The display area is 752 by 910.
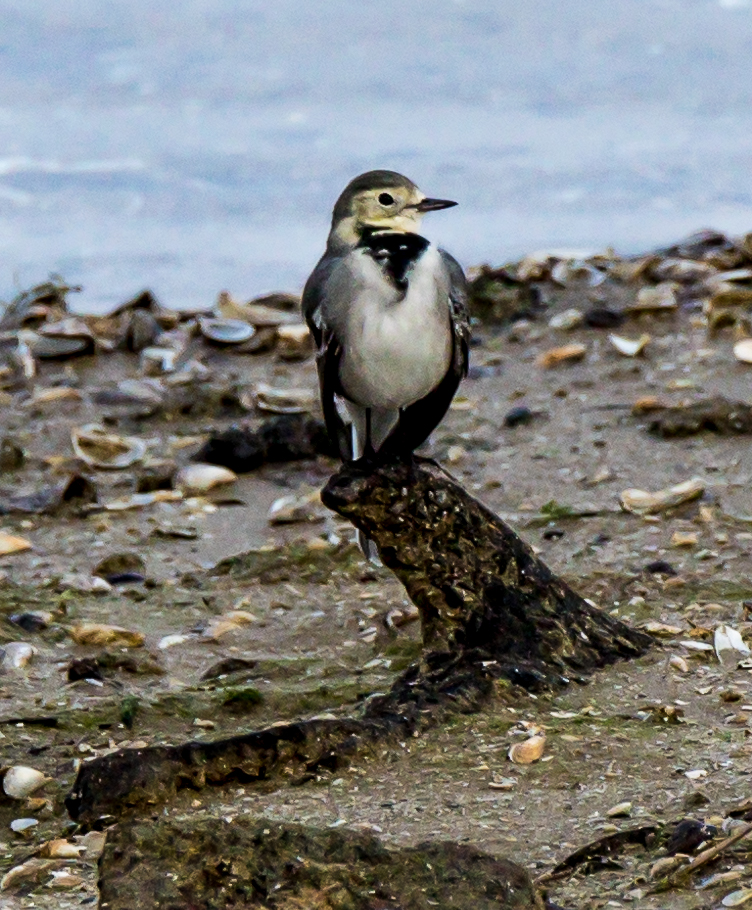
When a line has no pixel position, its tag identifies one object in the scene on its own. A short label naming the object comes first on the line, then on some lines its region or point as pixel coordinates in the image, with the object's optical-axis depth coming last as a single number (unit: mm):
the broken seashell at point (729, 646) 9219
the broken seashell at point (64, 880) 7209
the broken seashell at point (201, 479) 13242
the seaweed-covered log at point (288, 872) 6434
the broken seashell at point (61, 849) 7520
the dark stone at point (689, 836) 6969
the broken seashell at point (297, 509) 12523
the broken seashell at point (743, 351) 14395
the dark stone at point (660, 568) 10656
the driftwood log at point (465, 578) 9102
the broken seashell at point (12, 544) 12087
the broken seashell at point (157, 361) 15969
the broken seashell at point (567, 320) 15641
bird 9398
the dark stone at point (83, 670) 9789
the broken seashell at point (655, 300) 15648
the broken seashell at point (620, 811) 7458
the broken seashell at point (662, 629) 9656
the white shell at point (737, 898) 6480
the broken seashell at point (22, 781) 8312
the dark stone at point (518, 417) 13898
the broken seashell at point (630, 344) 14961
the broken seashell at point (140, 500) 12930
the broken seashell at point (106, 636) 10352
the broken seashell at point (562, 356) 15023
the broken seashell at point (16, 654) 9985
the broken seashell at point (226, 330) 16391
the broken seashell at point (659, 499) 11789
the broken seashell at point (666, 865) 6852
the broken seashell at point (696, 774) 7824
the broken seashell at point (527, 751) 8141
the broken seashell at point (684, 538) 11070
